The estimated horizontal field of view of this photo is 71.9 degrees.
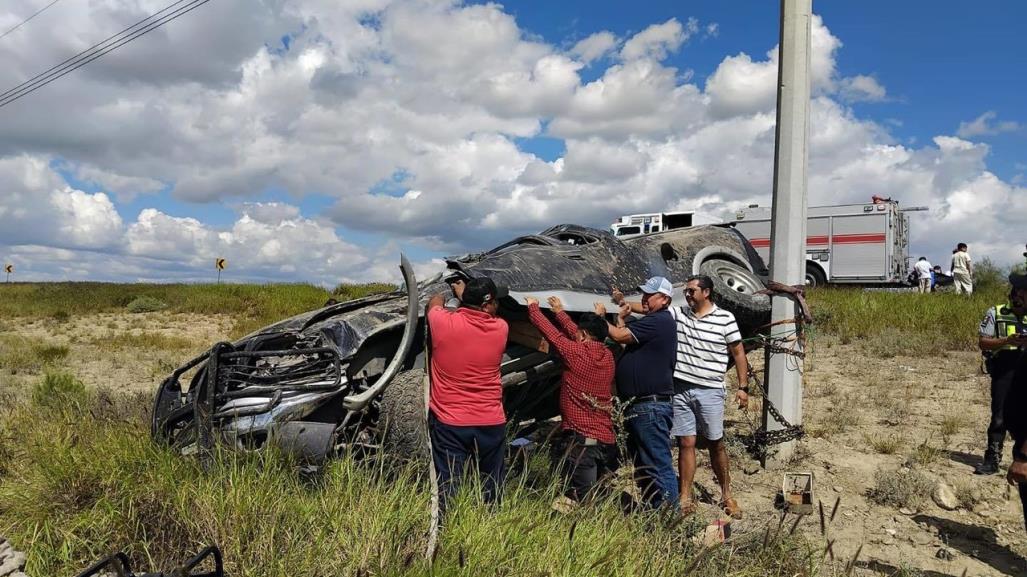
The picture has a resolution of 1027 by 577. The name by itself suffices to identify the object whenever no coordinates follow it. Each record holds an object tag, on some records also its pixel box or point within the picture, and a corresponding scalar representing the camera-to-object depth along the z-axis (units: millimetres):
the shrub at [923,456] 6500
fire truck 20672
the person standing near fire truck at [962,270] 17094
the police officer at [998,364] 5867
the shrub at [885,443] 6855
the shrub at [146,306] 22938
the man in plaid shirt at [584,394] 4648
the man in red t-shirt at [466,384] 4168
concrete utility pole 6445
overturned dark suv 4531
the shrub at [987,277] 19738
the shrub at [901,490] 5625
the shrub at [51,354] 13819
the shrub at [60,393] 6759
